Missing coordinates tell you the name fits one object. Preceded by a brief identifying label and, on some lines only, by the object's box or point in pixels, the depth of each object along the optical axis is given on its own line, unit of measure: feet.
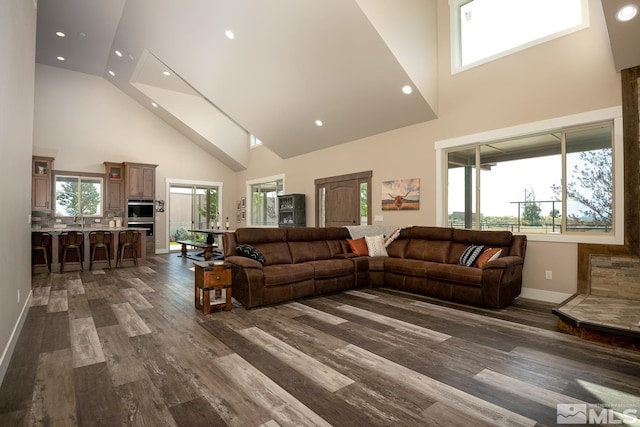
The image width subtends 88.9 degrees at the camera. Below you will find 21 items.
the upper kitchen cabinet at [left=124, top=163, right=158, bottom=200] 30.19
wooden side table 12.32
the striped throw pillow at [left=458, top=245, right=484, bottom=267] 14.62
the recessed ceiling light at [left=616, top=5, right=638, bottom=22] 10.21
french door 33.96
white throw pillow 18.38
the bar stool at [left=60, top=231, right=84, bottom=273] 21.53
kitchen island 21.30
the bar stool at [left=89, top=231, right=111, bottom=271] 22.39
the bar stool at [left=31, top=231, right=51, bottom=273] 20.91
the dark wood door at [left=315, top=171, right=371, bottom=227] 23.30
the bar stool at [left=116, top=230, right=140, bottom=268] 23.38
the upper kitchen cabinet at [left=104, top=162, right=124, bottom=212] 30.01
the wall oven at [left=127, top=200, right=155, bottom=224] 30.48
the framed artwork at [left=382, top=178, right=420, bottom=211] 19.54
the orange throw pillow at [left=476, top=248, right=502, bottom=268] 14.07
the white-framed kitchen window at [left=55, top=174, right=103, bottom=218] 28.50
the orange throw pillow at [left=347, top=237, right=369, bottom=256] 18.25
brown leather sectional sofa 13.12
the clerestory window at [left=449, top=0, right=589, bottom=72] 13.97
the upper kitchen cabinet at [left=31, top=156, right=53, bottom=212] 26.35
